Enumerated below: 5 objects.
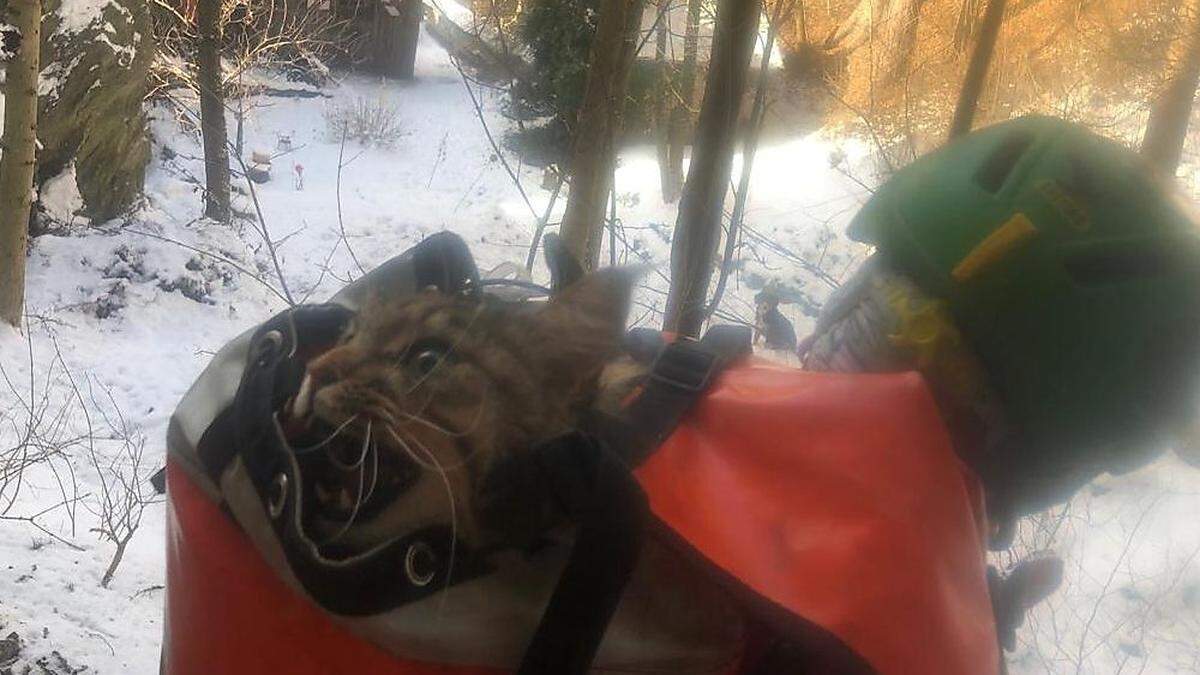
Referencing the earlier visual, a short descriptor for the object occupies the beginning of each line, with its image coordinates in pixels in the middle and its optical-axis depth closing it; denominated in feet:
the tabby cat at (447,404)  2.89
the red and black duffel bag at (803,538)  2.80
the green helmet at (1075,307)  3.76
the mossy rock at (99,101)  31.50
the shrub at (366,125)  53.01
